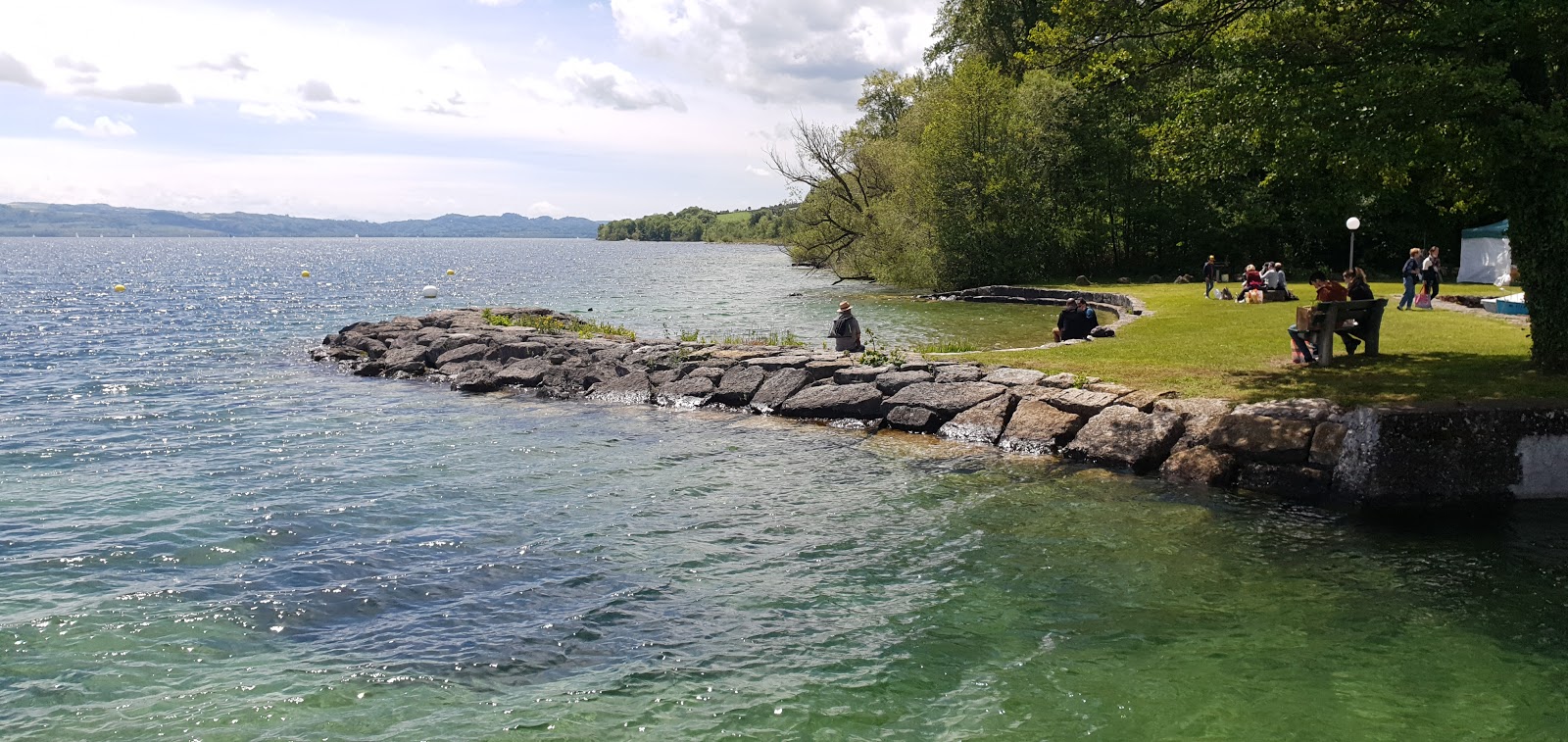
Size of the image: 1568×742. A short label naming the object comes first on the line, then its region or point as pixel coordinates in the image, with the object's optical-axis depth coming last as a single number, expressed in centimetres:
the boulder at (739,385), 2202
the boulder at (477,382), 2550
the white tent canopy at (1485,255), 3769
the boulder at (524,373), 2544
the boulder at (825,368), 2166
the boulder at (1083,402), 1684
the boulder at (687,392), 2255
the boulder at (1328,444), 1410
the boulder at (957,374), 1967
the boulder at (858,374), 2081
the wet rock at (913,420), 1872
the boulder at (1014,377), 1875
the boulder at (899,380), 2005
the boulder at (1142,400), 1639
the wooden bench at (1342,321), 1805
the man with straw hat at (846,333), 2412
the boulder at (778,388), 2136
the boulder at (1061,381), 1805
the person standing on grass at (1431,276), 2894
